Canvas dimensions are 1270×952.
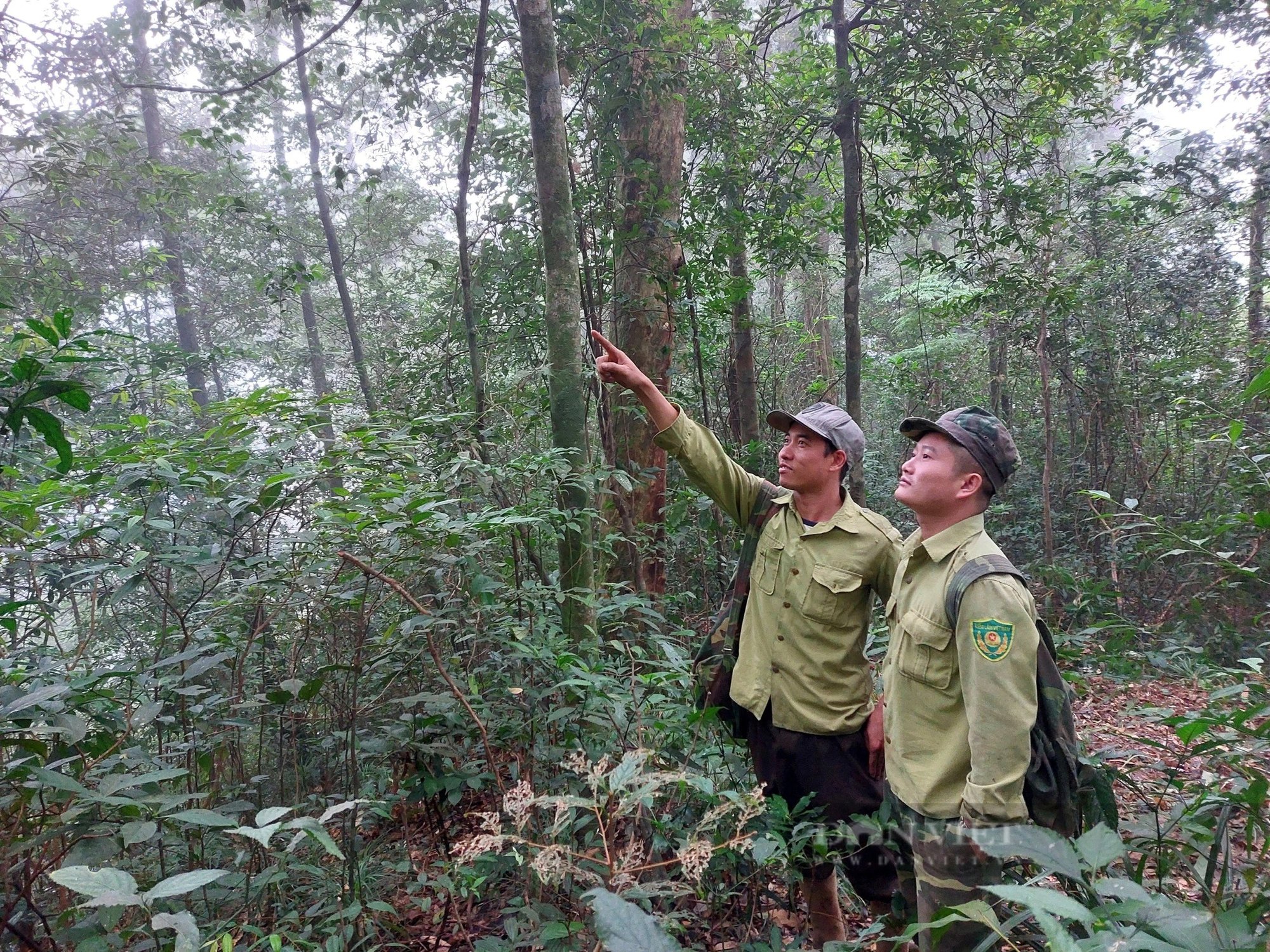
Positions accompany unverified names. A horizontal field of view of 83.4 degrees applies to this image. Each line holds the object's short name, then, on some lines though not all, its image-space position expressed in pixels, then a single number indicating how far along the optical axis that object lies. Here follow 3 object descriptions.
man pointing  2.48
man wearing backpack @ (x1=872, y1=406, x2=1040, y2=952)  1.82
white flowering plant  1.42
